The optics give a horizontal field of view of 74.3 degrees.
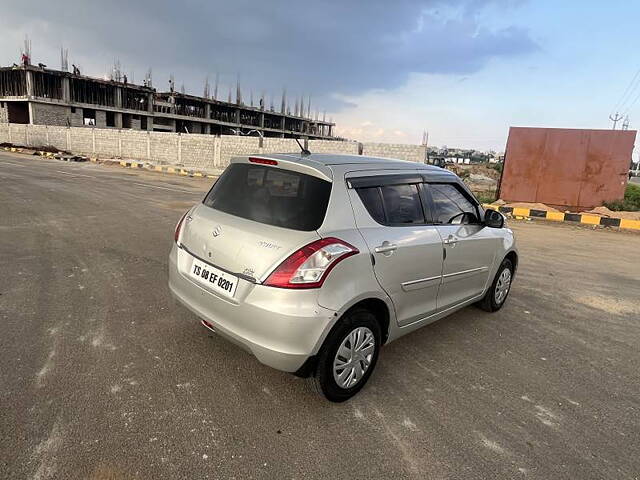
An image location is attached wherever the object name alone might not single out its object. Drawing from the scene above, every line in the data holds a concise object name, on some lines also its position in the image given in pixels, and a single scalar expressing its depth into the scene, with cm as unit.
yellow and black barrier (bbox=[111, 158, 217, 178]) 2203
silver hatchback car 262
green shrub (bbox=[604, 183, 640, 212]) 1311
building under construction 4984
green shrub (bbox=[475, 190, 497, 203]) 1516
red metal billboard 1330
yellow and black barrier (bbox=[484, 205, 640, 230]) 1176
